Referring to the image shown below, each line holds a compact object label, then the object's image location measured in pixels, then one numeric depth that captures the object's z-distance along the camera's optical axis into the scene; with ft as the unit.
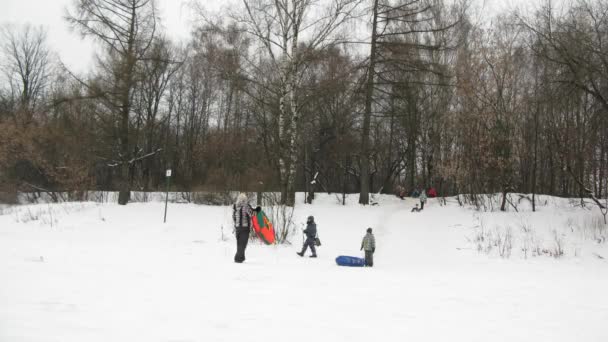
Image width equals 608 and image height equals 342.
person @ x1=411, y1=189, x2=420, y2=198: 100.01
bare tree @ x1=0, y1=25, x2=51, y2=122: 131.19
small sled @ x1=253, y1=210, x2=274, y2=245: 43.45
